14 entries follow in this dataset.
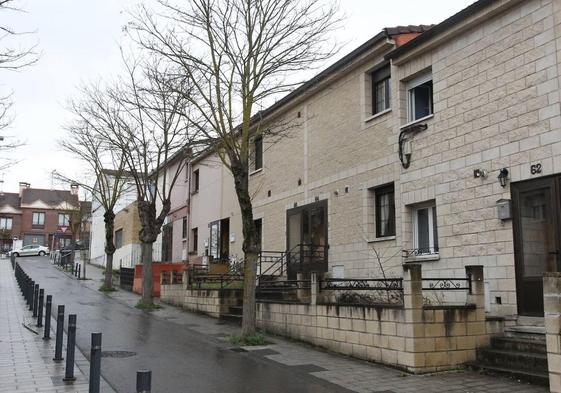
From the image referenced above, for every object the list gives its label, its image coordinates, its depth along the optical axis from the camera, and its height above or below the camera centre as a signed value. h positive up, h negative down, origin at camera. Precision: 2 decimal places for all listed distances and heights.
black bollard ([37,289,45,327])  14.12 -1.10
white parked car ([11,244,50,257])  56.77 +1.73
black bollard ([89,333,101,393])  6.68 -1.15
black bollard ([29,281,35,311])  17.94 -0.84
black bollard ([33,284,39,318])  15.60 -0.91
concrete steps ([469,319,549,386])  8.41 -1.40
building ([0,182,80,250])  78.88 +7.08
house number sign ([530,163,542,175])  9.82 +1.73
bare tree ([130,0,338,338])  12.98 +4.70
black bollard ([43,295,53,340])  12.51 -1.23
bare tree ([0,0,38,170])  8.82 +4.14
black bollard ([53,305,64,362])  9.95 -1.31
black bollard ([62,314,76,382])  8.48 -1.39
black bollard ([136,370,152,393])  4.52 -0.92
